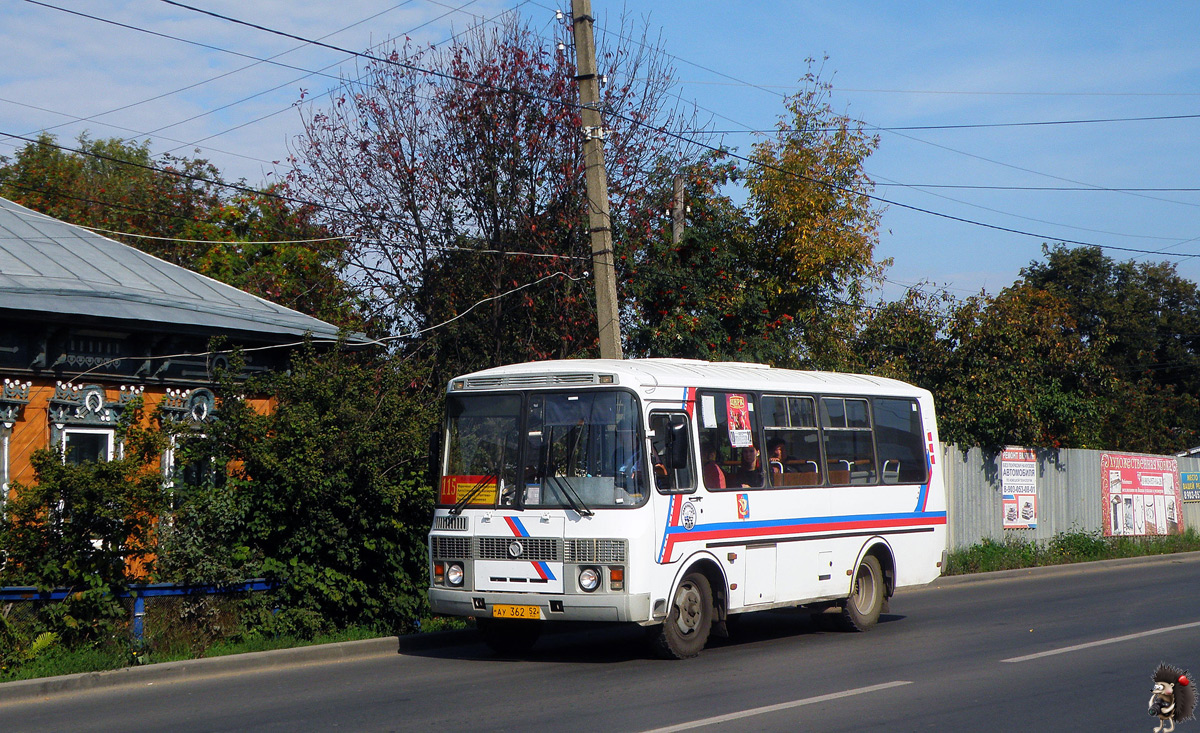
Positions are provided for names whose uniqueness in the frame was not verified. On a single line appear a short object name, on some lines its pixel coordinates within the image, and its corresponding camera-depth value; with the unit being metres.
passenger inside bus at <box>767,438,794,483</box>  12.70
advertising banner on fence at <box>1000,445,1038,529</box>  24.48
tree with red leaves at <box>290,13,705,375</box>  19.34
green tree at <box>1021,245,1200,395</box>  52.72
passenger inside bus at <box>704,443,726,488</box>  11.82
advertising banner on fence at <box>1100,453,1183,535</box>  28.30
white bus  10.85
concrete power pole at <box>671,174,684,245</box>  21.50
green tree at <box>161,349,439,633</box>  12.09
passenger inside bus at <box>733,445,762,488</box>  12.23
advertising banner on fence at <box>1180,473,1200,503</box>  31.64
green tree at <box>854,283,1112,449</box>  24.16
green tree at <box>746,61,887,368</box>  22.72
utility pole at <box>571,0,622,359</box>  14.77
